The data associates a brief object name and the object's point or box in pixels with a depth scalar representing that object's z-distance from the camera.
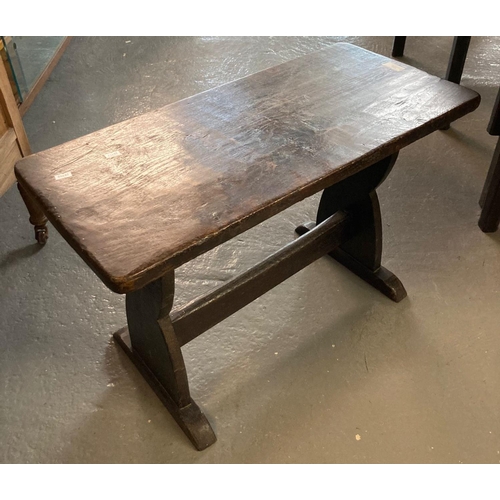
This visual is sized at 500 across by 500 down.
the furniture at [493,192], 1.99
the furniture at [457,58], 2.48
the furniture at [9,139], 1.82
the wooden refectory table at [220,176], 1.14
